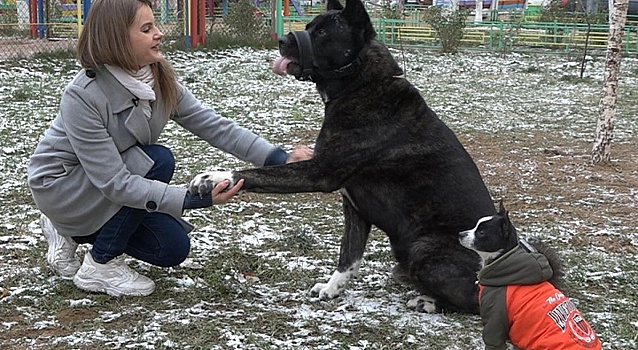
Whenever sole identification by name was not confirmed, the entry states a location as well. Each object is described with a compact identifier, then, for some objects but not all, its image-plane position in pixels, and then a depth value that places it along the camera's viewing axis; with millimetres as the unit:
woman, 3266
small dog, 2506
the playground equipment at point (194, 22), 16750
